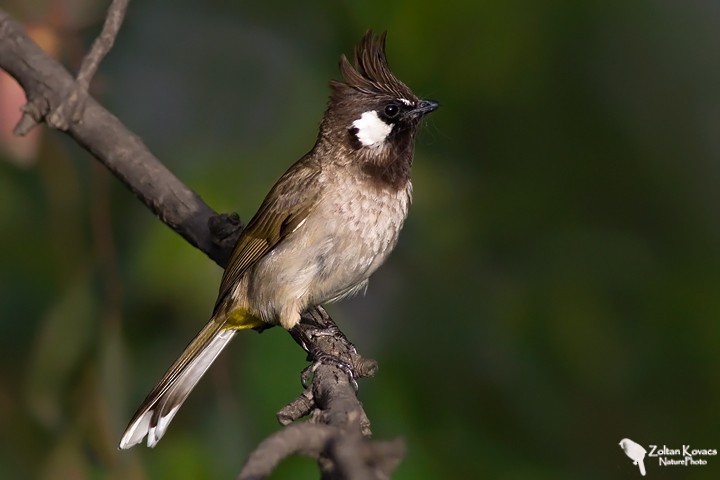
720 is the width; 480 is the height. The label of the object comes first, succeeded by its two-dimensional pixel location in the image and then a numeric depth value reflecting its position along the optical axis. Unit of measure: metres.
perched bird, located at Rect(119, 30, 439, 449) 5.95
